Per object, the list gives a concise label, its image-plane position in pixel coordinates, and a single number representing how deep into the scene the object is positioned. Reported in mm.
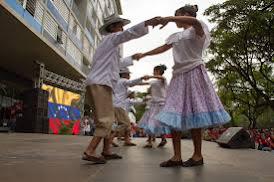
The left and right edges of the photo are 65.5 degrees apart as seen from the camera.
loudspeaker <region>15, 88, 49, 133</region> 10826
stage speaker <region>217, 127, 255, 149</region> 5032
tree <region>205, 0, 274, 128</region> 9253
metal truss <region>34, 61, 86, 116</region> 11783
